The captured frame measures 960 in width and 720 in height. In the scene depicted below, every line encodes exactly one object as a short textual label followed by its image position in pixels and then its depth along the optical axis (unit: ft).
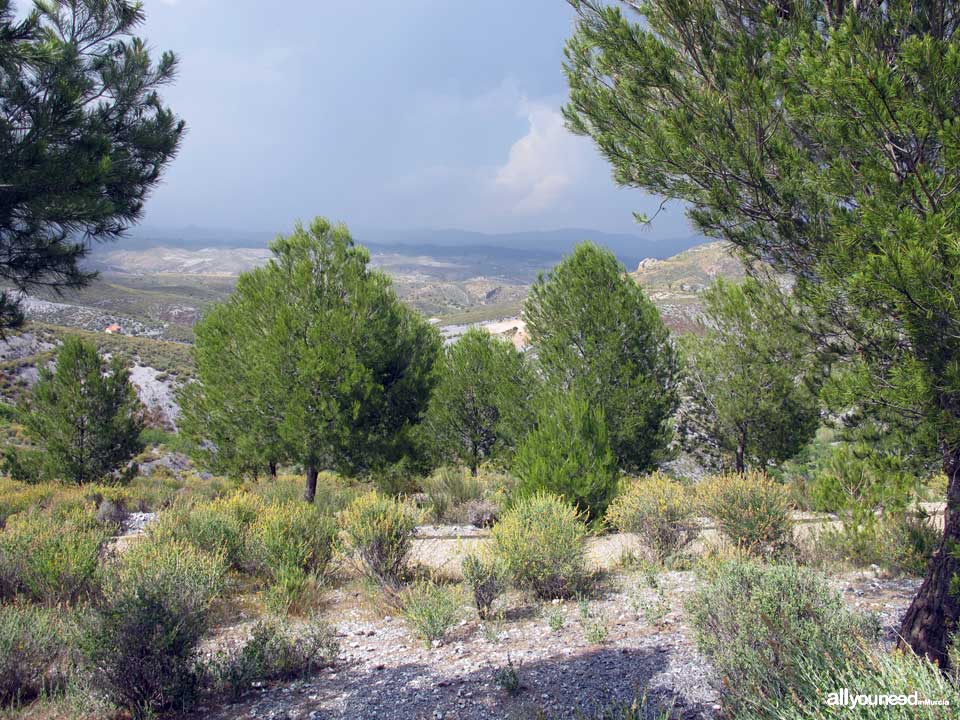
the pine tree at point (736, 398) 43.16
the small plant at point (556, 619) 15.79
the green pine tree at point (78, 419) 52.26
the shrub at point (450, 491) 39.52
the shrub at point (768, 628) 9.72
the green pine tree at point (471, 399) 55.11
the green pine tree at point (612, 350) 40.52
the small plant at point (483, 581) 17.42
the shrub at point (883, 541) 19.83
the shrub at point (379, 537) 20.81
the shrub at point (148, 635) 12.17
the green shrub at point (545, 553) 19.13
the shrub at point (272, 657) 13.37
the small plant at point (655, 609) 15.83
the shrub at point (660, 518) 22.70
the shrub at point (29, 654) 12.80
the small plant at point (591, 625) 14.69
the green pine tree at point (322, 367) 35.73
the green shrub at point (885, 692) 6.40
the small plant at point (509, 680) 12.29
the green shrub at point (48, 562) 17.88
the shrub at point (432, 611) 15.79
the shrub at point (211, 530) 21.93
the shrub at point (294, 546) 19.94
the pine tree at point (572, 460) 29.01
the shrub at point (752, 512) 20.61
